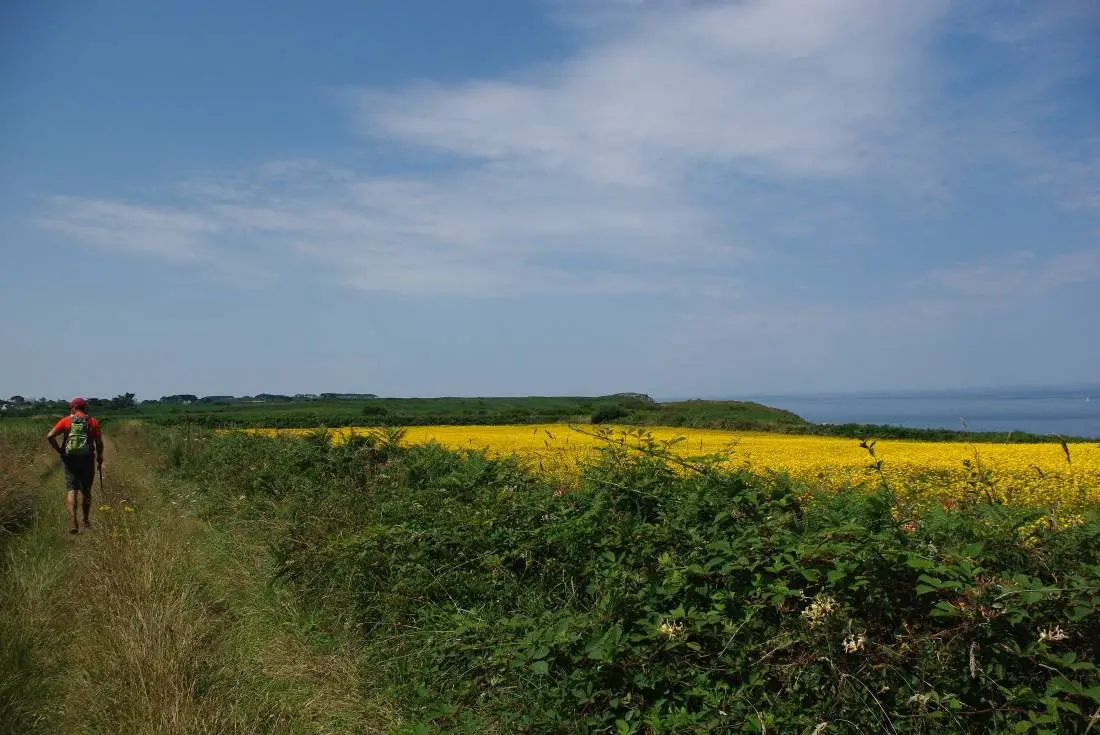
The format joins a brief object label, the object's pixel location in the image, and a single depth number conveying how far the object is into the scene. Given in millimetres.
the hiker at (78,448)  10617
